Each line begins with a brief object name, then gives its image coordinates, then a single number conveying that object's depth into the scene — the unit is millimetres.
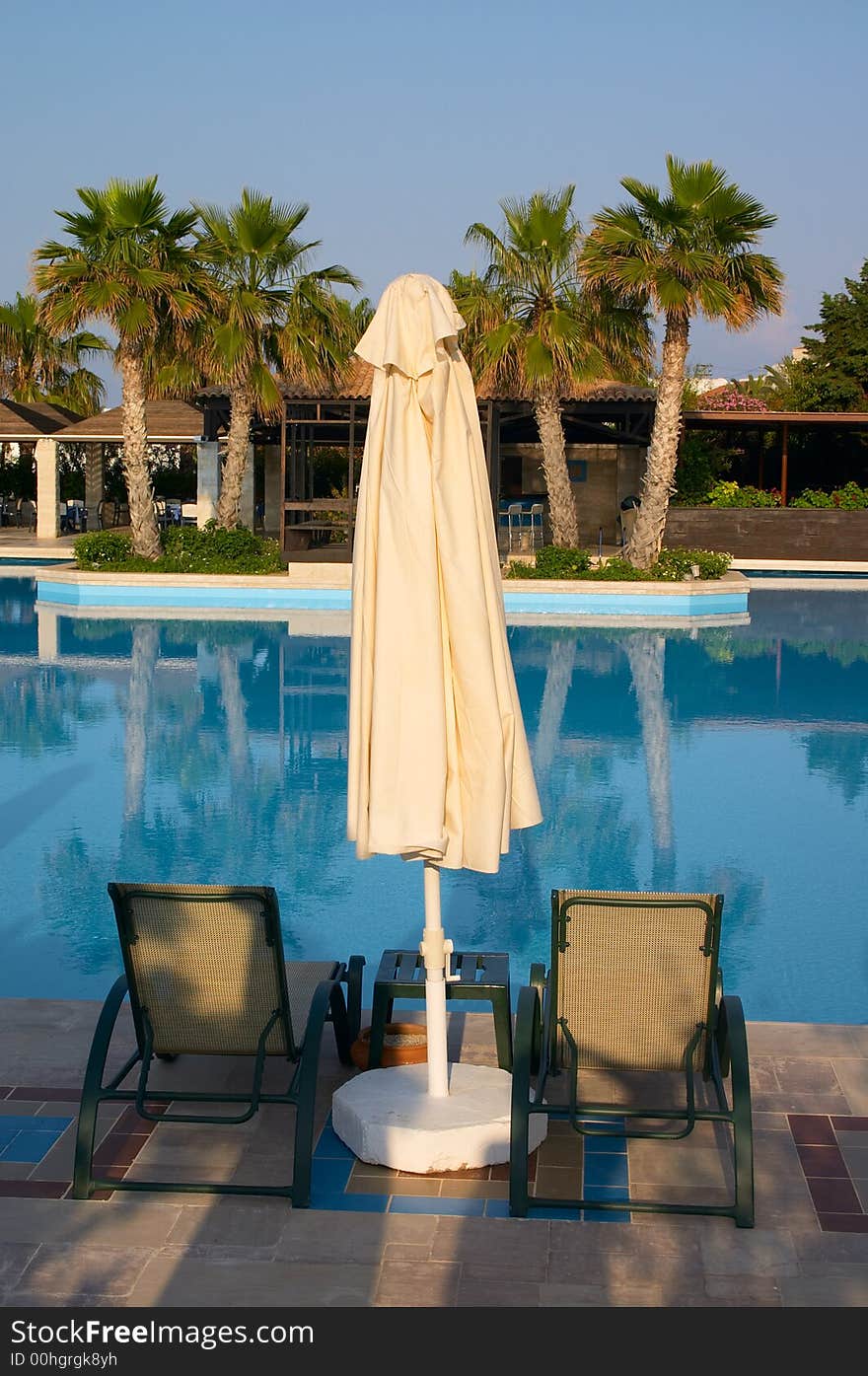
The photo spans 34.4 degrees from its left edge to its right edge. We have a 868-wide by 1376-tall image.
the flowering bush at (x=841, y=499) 28844
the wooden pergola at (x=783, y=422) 28781
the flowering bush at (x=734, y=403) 34969
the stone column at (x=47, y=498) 31641
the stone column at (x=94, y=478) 32156
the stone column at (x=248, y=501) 30500
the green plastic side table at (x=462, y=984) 4531
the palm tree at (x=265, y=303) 22500
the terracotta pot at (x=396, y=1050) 4762
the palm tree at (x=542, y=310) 21875
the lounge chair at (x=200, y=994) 3889
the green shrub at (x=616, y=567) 22469
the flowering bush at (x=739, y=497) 29359
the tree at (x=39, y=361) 40375
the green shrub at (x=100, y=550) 23812
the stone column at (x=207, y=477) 28061
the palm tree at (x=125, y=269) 21500
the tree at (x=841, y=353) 34469
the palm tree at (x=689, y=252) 20266
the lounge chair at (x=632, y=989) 3947
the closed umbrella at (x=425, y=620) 3936
